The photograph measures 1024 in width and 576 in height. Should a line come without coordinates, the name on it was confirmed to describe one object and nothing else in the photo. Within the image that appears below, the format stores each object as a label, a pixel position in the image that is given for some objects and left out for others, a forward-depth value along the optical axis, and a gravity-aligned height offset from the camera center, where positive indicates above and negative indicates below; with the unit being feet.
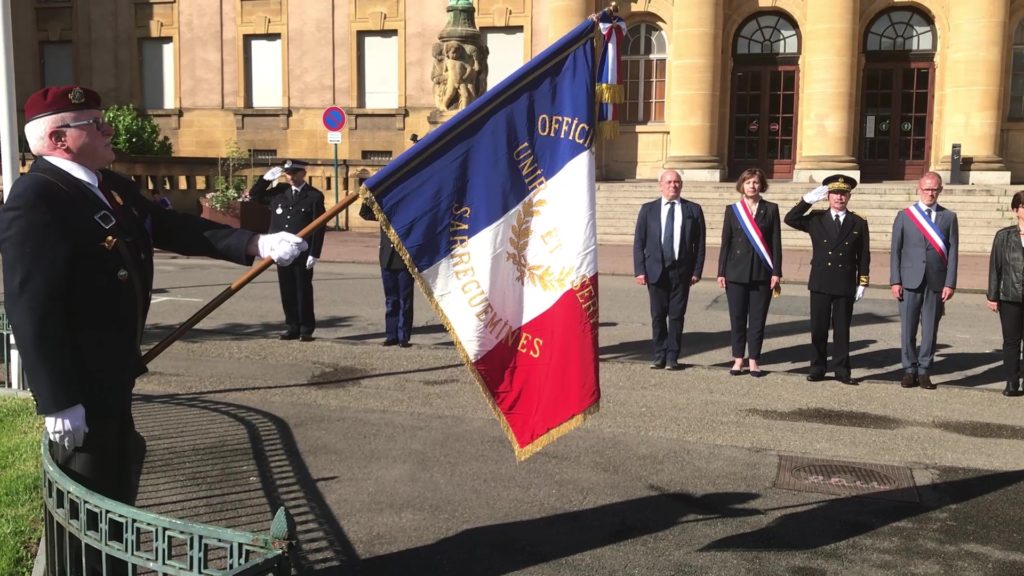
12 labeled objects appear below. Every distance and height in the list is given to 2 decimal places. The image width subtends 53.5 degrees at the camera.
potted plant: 85.71 -4.48
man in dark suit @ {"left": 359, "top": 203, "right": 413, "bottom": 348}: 36.29 -5.02
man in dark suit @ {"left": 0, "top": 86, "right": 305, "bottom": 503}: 12.07 -1.56
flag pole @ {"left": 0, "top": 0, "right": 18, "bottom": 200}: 28.48 +1.25
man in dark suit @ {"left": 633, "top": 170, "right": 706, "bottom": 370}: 32.94 -3.17
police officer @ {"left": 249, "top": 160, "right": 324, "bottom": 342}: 36.70 -2.40
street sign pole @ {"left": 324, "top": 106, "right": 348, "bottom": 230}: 84.69 +2.92
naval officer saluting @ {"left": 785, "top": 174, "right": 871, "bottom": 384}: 31.17 -3.35
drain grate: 20.47 -6.62
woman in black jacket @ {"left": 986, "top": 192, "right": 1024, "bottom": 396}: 29.73 -3.72
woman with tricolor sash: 32.04 -3.24
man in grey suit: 30.73 -3.26
